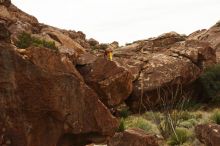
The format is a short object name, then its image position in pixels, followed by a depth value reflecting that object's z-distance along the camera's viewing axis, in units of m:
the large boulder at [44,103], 10.67
